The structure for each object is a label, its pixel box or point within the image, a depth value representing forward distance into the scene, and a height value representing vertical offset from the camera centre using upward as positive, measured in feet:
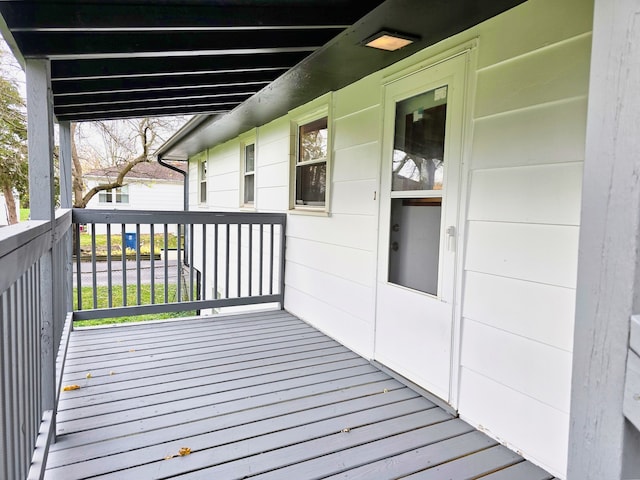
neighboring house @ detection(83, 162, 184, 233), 53.33 +1.80
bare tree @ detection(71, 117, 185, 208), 35.14 +6.24
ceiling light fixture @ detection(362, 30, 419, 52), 7.38 +3.31
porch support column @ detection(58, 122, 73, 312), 11.12 +0.62
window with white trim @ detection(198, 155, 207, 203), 29.15 +1.85
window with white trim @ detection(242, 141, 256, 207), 19.26 +1.61
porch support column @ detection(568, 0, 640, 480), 2.92 -0.26
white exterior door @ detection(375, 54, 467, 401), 7.82 -0.26
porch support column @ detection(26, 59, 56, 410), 5.88 +0.41
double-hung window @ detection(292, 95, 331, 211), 12.82 +1.69
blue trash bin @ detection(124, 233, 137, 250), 50.22 -4.88
